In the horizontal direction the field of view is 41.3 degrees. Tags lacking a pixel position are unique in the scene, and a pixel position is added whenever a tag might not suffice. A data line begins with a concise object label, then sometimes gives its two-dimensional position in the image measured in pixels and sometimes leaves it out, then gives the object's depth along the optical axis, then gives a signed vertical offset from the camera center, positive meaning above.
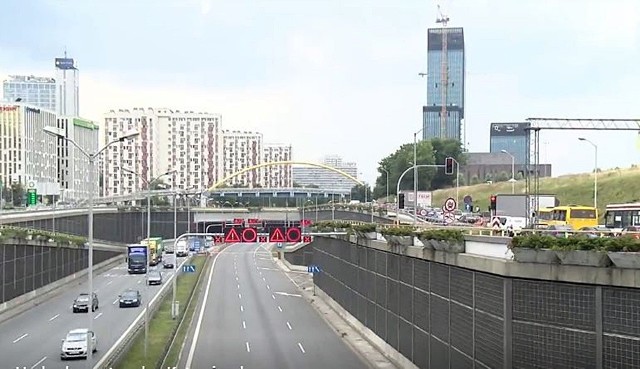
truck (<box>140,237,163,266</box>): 117.62 -9.07
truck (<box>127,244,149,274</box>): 106.62 -8.68
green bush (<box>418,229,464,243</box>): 31.75 -1.80
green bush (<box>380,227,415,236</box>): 40.72 -2.13
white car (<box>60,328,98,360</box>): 42.66 -8.01
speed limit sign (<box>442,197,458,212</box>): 45.85 -0.89
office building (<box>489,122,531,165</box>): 83.11 +4.25
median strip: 41.72 -9.06
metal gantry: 67.25 +5.06
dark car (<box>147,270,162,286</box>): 92.00 -9.83
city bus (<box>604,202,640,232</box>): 51.16 -1.66
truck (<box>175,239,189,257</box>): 140.62 -10.14
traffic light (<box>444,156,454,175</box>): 51.52 +1.39
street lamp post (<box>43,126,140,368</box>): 36.28 +1.01
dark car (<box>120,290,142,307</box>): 71.31 -9.37
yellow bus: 64.01 -2.07
